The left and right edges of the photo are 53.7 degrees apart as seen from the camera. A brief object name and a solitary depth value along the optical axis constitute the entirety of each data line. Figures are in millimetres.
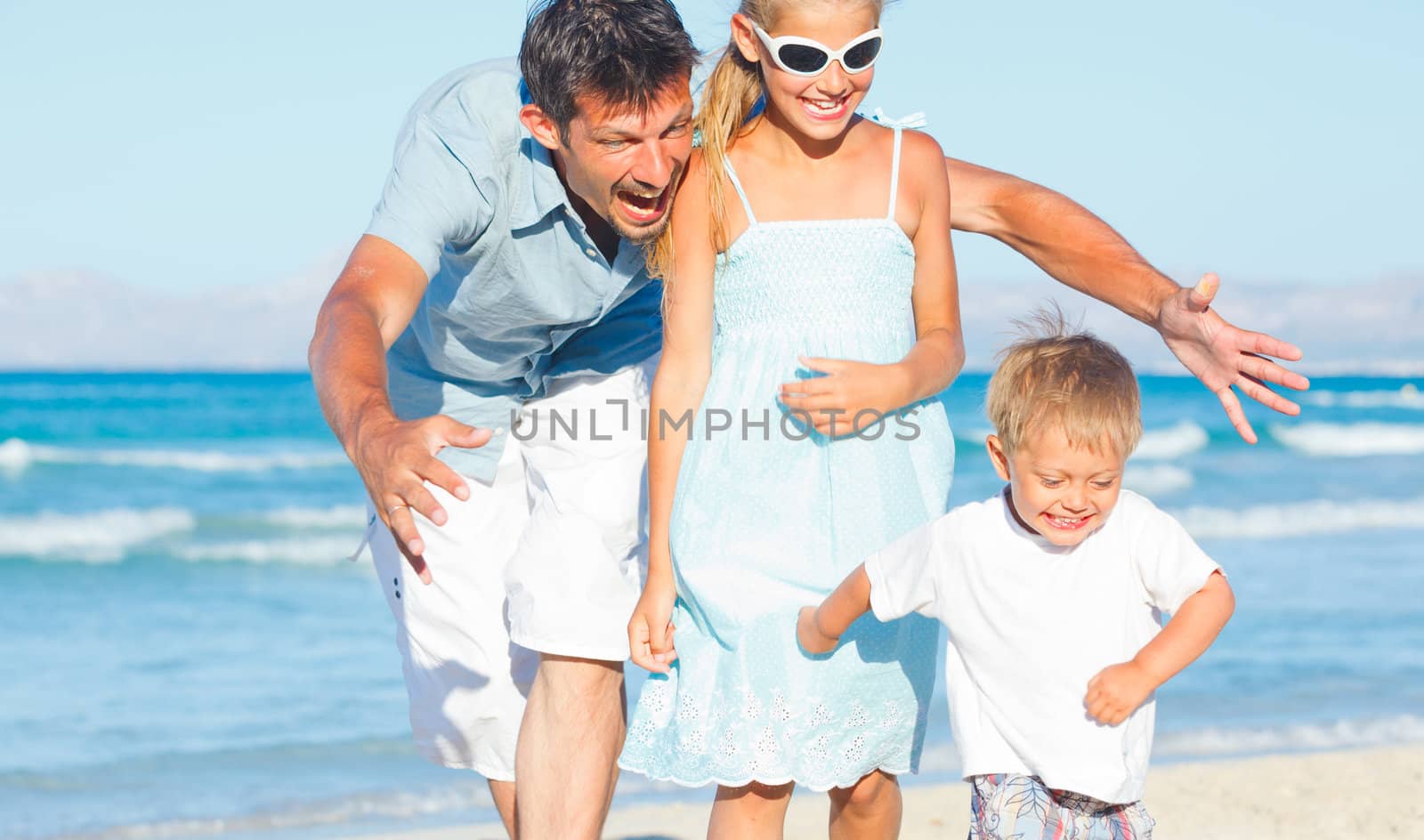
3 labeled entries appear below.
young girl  3006
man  3070
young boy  2570
